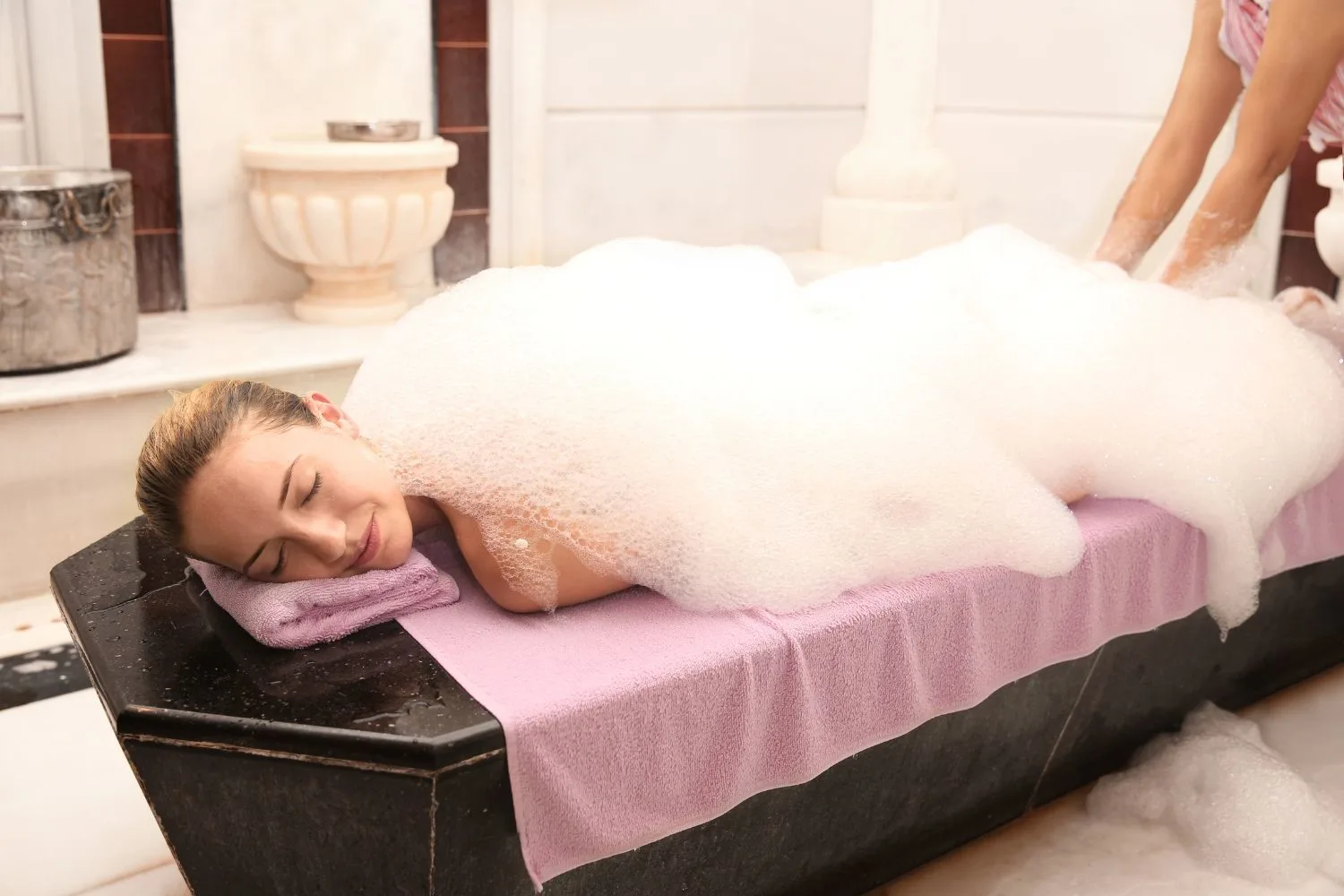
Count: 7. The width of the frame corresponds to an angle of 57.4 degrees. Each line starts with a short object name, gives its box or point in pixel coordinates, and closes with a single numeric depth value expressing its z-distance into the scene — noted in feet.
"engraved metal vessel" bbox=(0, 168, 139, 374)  7.50
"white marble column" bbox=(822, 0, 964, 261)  12.30
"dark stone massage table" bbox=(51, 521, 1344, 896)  3.47
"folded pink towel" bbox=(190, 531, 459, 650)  3.94
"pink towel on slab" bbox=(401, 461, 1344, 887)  3.65
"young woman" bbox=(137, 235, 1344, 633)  4.14
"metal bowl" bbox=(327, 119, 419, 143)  9.50
